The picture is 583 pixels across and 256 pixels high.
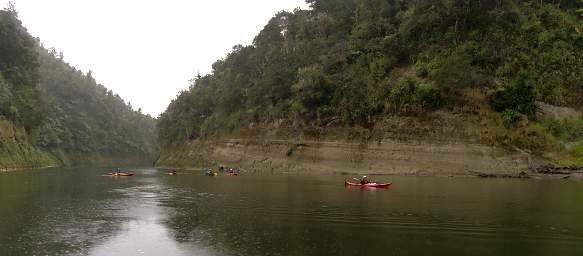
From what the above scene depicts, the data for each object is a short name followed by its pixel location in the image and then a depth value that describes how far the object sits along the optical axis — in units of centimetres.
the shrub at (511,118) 5294
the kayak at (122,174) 6044
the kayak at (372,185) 3975
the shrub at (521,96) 5334
